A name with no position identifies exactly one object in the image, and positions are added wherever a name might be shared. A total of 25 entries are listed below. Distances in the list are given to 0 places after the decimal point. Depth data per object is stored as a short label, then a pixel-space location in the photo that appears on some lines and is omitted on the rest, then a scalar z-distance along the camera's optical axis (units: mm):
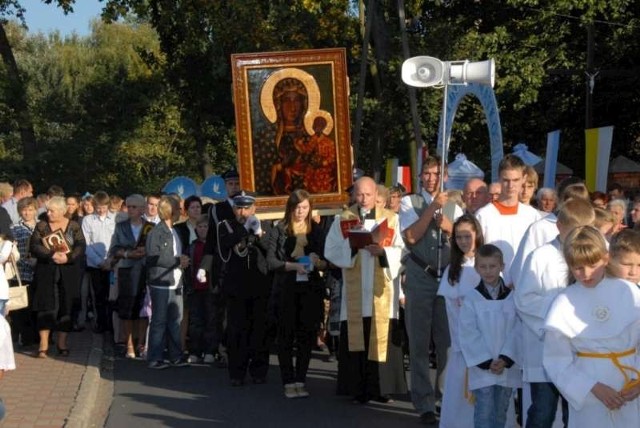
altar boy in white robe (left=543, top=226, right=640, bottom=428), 5977
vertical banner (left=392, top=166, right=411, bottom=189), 19931
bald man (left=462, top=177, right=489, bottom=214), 9602
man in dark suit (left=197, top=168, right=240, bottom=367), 11883
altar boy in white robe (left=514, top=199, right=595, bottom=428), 6984
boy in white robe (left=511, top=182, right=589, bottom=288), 7742
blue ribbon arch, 13547
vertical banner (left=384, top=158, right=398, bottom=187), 20872
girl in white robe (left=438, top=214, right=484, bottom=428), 8180
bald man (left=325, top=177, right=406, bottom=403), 10117
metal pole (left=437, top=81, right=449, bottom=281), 9297
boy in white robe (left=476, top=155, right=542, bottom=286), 8586
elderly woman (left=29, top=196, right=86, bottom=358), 13297
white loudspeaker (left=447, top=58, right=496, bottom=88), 9547
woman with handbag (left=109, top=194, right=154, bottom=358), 13852
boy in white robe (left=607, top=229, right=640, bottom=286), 6176
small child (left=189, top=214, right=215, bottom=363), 13172
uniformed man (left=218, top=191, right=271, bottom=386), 11328
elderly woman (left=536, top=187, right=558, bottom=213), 11008
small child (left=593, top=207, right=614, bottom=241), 7836
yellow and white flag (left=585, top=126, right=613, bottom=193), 16859
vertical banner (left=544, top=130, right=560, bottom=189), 15906
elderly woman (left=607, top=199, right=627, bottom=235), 11227
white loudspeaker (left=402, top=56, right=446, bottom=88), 9633
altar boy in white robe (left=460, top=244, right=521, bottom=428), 7480
